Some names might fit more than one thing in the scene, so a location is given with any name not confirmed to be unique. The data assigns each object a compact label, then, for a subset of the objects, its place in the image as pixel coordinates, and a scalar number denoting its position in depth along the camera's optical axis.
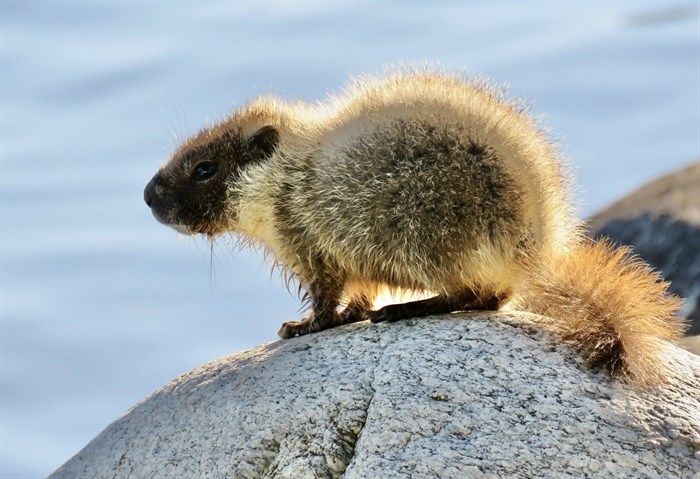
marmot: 10.71
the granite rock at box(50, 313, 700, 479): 9.53
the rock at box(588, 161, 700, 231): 19.16
